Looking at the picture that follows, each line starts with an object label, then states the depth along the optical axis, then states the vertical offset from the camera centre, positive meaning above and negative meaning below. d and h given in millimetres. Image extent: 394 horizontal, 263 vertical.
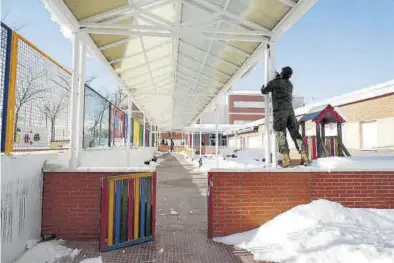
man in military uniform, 5133 +537
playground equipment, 8148 +364
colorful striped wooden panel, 3972 -929
